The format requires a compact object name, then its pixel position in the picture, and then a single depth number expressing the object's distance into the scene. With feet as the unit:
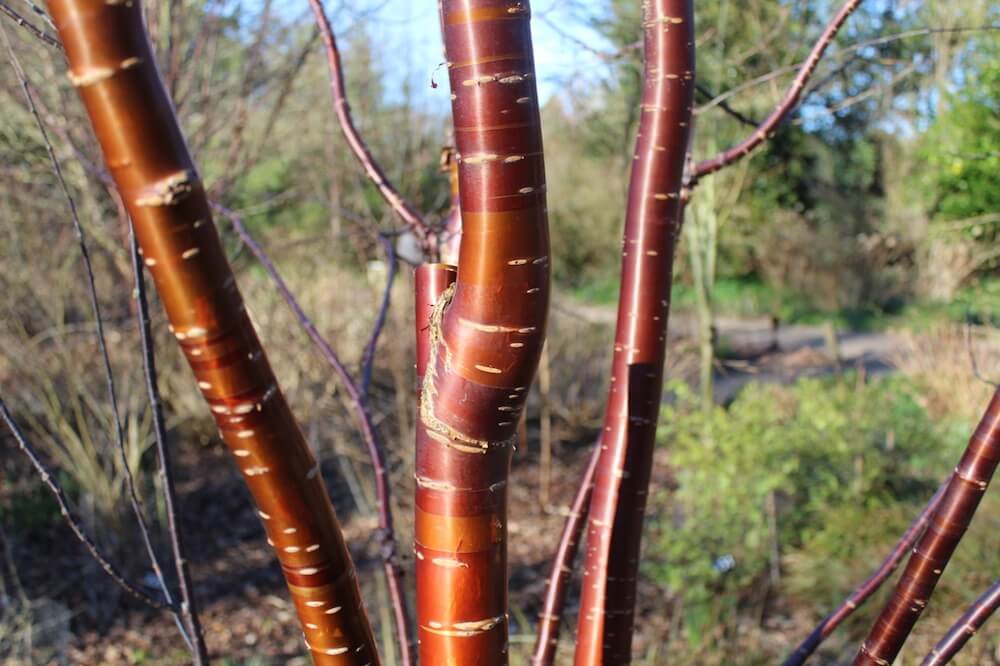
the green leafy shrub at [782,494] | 14.35
